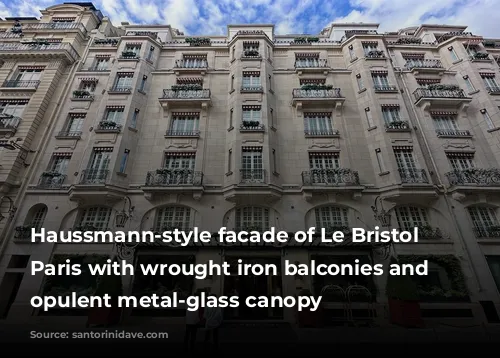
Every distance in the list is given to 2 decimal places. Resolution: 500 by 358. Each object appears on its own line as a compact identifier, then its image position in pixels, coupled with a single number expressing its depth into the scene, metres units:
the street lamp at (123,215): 14.99
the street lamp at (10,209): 15.06
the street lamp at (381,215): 14.99
